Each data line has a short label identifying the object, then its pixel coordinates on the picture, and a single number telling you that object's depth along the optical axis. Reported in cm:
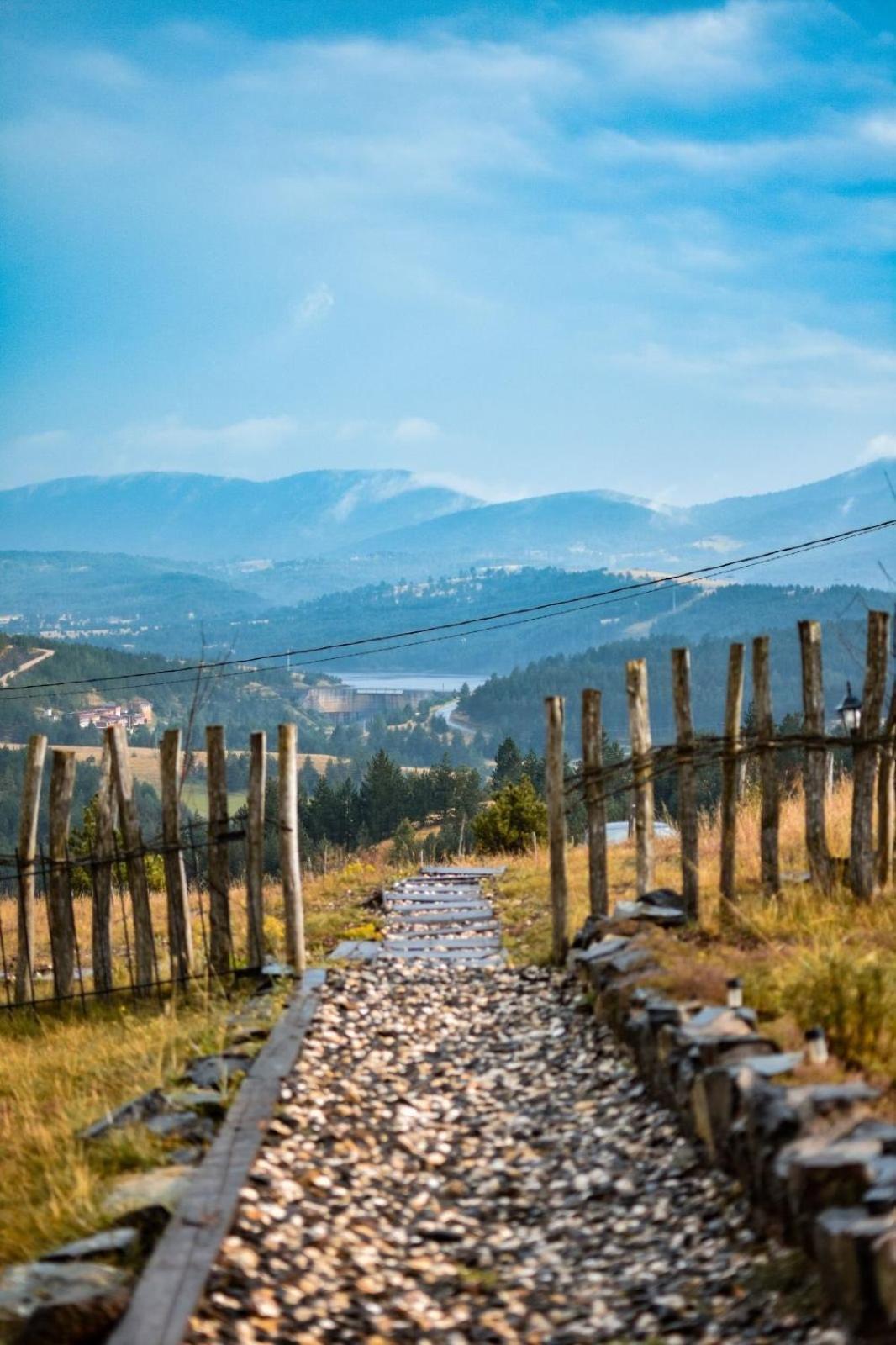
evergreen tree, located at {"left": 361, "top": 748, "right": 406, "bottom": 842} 7669
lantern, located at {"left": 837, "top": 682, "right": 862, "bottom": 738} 1262
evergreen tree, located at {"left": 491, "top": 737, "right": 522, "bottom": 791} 7979
